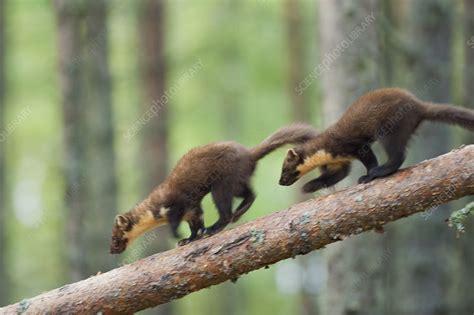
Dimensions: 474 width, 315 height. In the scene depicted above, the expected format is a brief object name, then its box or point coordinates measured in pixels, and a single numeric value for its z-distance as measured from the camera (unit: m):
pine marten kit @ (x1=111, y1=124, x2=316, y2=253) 8.66
